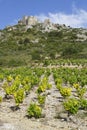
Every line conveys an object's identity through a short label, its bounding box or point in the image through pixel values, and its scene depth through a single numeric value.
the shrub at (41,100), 8.22
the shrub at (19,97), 8.33
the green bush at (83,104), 7.61
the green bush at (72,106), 7.17
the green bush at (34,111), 7.10
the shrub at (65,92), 9.06
